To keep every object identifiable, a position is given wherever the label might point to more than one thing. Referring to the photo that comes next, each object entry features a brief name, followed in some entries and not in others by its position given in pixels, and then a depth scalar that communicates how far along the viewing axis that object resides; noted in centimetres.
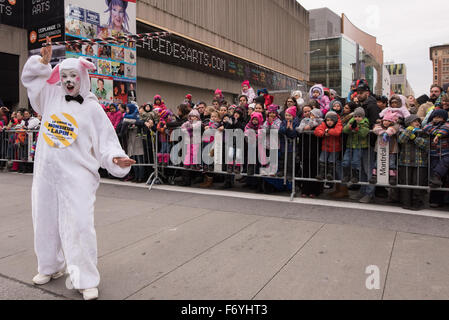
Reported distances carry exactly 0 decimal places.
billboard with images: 1342
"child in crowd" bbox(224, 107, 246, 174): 756
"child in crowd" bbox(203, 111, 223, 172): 799
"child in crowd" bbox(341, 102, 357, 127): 710
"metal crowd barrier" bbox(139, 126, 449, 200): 616
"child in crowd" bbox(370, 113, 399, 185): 611
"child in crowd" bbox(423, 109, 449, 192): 576
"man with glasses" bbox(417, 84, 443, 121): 722
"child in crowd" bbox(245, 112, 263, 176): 733
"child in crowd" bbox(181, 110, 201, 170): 806
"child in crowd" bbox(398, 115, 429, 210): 595
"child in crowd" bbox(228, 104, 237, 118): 838
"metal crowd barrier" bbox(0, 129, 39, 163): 1070
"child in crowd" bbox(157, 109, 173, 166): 857
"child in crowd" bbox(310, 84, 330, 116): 806
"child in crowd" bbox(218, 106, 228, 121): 818
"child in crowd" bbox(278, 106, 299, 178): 697
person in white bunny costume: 305
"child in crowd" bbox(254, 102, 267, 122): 750
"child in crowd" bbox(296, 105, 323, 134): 691
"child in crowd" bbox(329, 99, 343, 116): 707
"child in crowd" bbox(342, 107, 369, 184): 640
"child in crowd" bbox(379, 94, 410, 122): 634
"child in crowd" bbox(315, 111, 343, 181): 664
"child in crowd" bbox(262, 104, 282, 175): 720
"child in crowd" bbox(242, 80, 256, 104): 987
